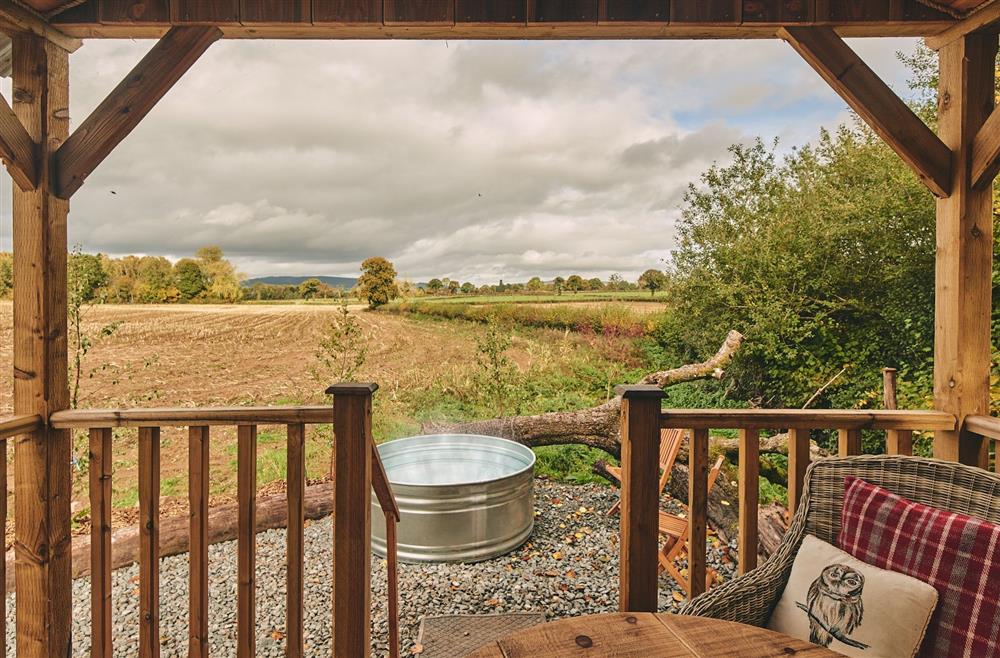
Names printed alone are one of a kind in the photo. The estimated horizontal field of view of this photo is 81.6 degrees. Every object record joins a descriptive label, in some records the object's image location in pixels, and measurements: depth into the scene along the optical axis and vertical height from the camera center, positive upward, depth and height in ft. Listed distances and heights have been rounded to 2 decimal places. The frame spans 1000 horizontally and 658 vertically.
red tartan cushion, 3.86 -1.72
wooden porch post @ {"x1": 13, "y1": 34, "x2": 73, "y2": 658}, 6.17 -0.71
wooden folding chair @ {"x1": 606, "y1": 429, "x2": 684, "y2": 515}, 10.44 -2.51
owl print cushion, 3.96 -2.07
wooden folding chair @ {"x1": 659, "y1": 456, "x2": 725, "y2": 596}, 9.62 -3.89
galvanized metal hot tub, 10.33 -3.64
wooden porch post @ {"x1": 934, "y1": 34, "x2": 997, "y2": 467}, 6.29 +0.60
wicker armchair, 4.49 -1.49
